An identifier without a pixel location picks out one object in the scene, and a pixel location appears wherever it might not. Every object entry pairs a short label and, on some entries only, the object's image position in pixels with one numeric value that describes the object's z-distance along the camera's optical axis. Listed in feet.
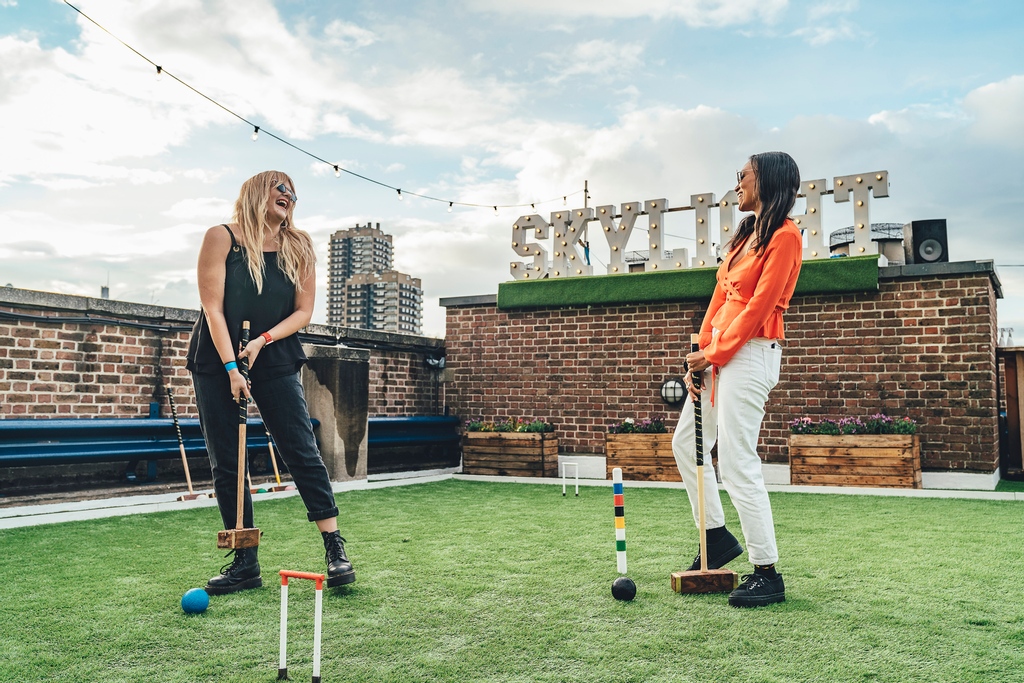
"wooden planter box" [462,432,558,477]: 29.30
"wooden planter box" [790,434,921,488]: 23.41
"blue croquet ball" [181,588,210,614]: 9.36
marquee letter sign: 27.81
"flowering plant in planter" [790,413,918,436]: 24.13
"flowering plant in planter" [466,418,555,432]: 30.32
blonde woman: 10.50
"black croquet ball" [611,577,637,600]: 9.87
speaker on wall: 26.84
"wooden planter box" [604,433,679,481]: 26.48
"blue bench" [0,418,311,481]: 17.71
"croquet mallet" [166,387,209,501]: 19.77
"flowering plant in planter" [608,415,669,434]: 27.73
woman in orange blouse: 9.87
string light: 22.12
